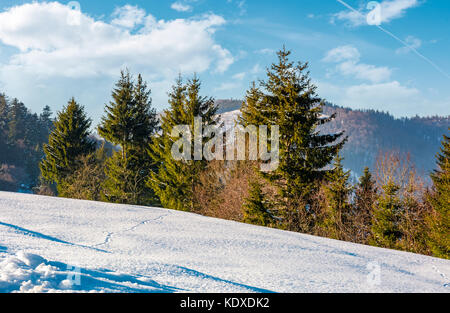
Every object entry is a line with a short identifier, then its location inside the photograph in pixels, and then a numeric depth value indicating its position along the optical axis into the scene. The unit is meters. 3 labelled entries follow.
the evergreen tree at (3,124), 51.16
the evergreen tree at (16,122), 53.25
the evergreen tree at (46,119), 60.30
